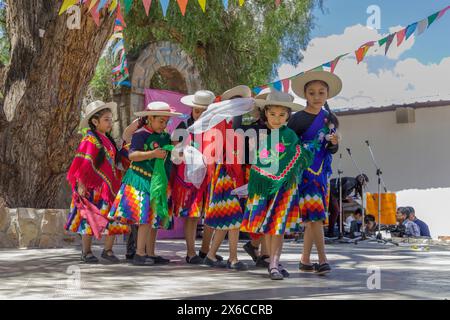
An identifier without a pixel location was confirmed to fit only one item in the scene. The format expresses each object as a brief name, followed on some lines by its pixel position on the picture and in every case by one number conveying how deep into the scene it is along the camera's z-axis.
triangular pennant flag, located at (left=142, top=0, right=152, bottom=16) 5.99
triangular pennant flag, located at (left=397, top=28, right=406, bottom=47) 8.78
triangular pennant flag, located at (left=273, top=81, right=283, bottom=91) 10.09
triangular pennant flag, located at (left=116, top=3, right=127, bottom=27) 7.22
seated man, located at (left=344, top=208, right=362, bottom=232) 12.59
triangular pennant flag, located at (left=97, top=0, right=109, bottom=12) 7.16
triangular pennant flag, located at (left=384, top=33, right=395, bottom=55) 8.87
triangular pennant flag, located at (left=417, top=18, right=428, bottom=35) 8.55
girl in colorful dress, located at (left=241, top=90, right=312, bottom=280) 5.01
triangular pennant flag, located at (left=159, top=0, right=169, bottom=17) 5.94
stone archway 11.23
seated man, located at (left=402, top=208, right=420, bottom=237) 11.73
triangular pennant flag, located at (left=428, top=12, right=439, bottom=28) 8.47
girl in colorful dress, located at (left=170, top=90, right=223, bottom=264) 6.09
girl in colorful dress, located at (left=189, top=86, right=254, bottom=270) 5.60
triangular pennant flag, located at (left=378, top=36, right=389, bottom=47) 8.82
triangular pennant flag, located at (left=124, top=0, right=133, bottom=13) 6.26
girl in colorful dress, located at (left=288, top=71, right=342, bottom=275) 5.31
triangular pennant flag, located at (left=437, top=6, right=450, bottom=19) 8.27
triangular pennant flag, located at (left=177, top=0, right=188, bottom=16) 5.74
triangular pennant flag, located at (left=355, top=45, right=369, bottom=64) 9.06
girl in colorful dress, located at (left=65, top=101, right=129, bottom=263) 6.14
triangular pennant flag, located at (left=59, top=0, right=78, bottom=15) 6.09
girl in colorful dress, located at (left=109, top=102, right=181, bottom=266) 5.84
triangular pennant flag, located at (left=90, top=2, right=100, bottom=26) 7.73
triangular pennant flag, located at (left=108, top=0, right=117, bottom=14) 7.21
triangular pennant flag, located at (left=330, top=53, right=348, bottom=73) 9.20
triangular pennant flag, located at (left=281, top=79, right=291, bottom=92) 10.01
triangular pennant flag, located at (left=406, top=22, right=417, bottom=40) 8.72
